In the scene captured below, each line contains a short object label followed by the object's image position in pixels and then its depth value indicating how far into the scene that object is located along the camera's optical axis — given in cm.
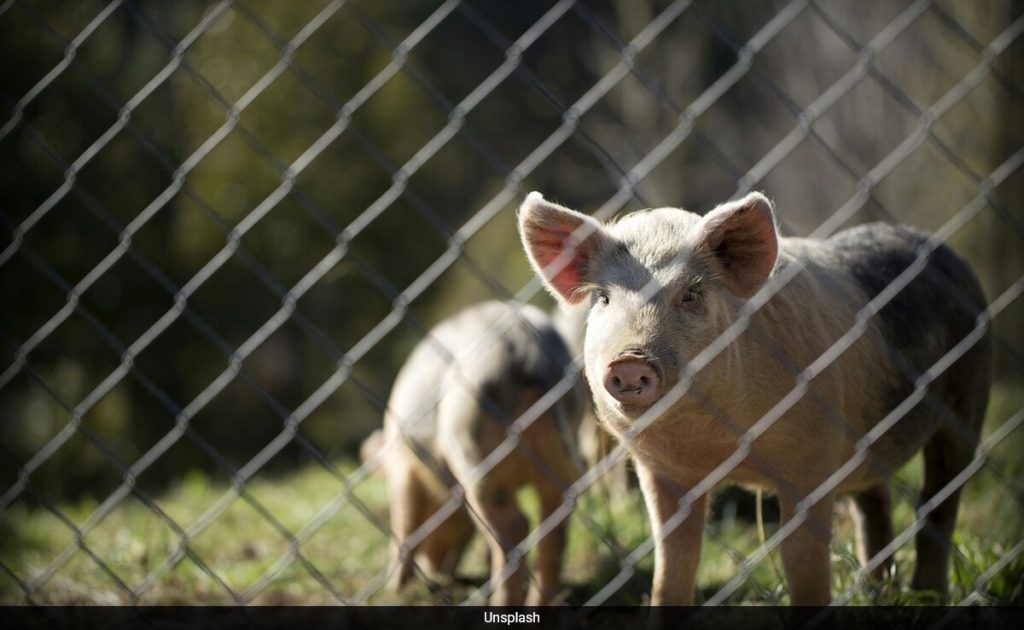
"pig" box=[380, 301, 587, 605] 425
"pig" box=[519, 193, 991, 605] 258
